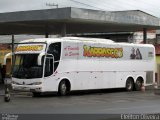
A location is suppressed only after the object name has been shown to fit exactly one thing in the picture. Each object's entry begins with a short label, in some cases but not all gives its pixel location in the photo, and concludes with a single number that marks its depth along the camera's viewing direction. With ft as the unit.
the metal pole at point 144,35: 135.08
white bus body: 86.43
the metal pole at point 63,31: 114.07
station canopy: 104.88
